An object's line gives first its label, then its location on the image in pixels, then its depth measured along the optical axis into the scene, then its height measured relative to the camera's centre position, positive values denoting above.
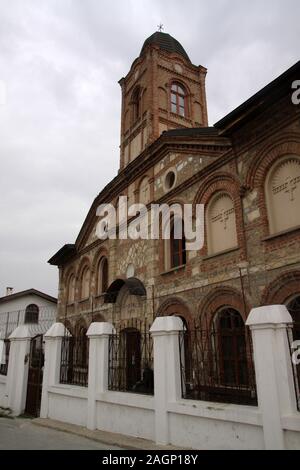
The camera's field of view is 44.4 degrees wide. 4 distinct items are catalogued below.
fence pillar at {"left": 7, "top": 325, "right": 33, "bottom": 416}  9.88 -0.42
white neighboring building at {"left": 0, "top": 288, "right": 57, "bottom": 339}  26.69 +3.40
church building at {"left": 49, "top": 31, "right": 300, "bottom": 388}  8.50 +3.62
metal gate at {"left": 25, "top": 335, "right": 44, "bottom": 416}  9.61 -0.79
